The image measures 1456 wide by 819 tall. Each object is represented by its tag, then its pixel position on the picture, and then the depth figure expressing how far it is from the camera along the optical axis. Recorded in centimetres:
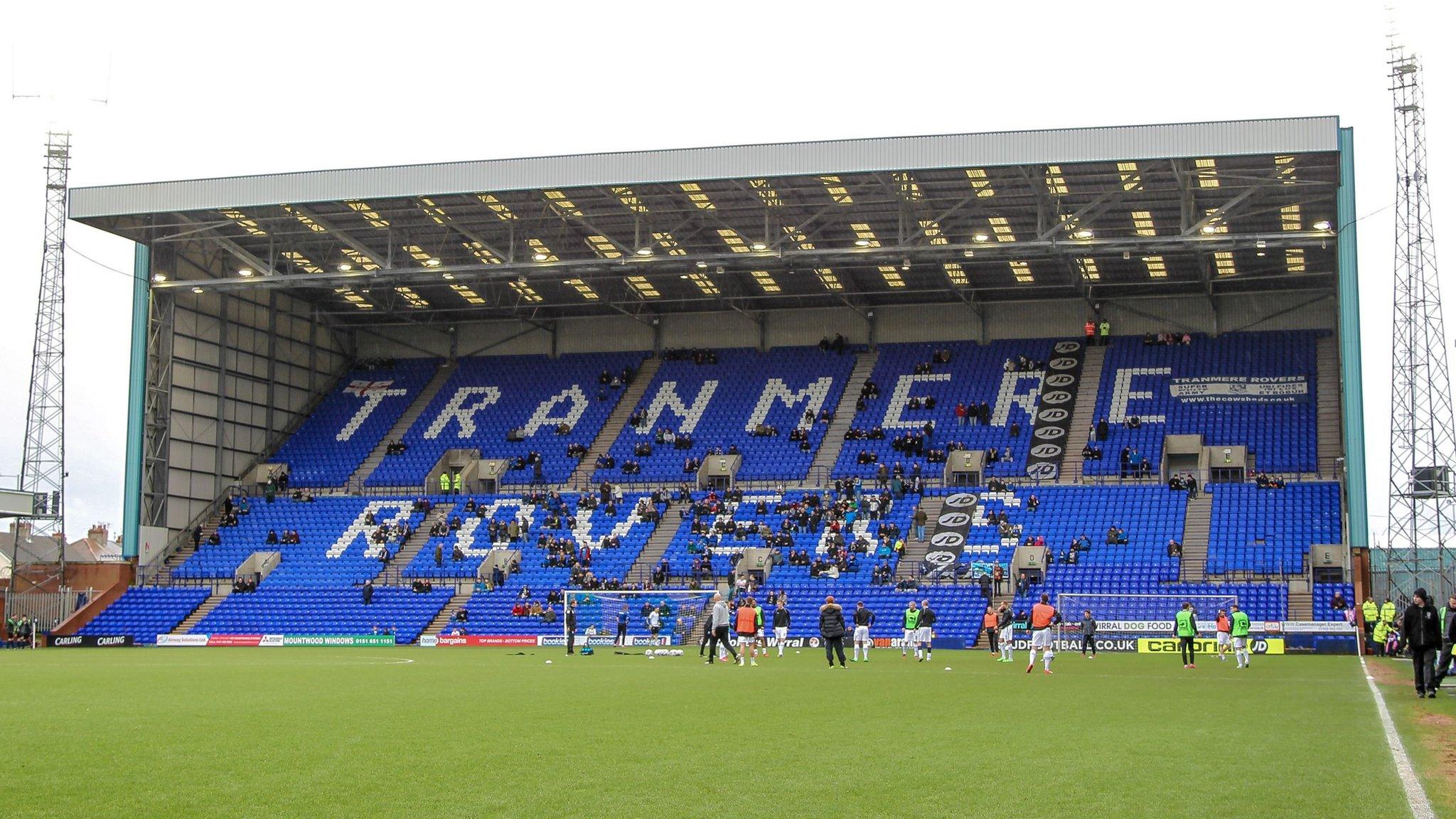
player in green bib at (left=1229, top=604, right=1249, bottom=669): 3206
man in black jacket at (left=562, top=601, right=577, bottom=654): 3947
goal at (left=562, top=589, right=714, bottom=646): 4747
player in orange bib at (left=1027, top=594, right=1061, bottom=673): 2803
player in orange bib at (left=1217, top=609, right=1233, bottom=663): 3744
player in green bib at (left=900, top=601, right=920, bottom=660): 3697
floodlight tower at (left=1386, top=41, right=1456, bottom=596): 4775
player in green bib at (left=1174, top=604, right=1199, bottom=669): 3136
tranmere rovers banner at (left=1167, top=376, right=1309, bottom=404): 5678
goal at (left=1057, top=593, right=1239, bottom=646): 4306
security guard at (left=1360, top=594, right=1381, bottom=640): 4022
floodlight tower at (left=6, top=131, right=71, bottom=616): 5625
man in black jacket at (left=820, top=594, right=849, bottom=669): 2967
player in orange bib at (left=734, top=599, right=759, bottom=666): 3275
